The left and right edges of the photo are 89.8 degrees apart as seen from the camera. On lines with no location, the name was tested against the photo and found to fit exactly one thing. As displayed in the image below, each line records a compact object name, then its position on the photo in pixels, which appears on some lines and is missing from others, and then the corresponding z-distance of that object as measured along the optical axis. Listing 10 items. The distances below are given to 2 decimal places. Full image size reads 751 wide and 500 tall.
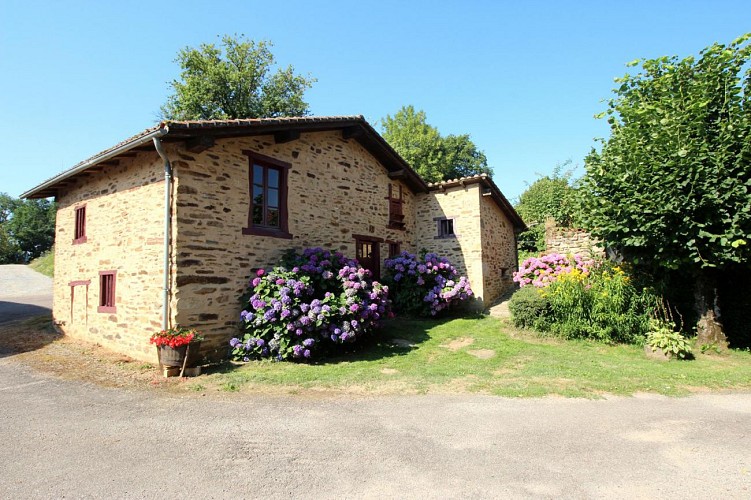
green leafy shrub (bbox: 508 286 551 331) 10.05
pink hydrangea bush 11.04
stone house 7.39
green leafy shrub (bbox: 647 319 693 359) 7.97
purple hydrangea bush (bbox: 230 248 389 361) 7.50
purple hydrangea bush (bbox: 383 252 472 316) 12.15
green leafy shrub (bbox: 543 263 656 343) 9.10
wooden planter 6.47
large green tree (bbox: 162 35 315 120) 23.48
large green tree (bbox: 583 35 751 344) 7.29
